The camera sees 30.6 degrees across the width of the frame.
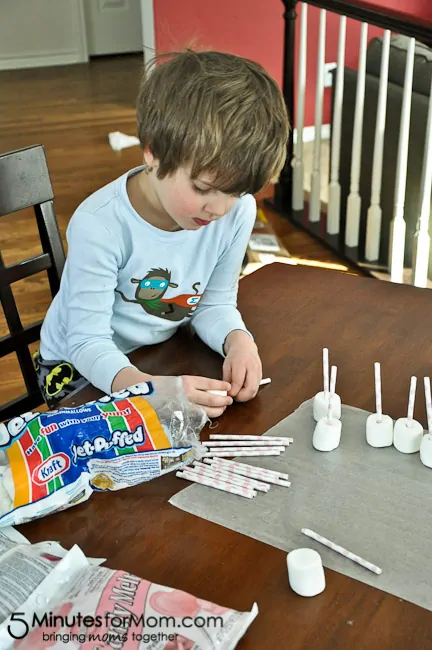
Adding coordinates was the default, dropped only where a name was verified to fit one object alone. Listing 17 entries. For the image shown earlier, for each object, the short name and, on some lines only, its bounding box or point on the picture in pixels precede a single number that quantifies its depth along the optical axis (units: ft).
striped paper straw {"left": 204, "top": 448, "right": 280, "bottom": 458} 3.11
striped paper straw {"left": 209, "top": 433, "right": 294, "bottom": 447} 3.18
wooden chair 4.14
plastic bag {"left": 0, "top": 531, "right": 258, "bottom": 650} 2.22
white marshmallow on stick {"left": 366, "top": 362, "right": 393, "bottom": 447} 3.12
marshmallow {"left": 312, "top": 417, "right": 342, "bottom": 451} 3.10
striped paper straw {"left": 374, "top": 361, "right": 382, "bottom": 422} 3.23
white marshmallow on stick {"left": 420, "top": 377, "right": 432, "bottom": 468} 3.01
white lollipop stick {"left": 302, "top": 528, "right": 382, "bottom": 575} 2.55
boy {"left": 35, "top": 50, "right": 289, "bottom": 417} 3.30
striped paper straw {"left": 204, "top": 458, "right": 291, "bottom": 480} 2.95
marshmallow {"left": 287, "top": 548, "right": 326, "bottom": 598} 2.44
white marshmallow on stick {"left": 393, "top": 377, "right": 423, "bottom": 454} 3.10
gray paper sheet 2.58
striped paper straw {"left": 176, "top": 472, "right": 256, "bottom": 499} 2.89
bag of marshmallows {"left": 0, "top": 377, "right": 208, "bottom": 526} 2.77
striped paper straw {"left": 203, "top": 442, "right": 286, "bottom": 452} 3.13
